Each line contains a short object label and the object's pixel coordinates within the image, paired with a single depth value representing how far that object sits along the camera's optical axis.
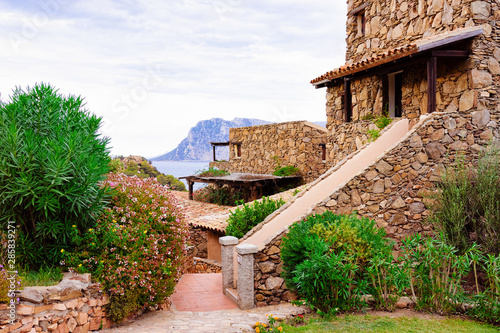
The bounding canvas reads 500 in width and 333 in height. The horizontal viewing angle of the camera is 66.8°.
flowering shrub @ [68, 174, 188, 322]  6.91
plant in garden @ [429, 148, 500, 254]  8.80
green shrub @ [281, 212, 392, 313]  6.56
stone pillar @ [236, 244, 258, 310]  8.20
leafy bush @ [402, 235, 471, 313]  6.78
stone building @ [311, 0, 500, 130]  10.95
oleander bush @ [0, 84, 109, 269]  6.37
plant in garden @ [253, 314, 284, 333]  6.16
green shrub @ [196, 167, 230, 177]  26.62
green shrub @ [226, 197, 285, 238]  11.32
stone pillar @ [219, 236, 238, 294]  9.60
